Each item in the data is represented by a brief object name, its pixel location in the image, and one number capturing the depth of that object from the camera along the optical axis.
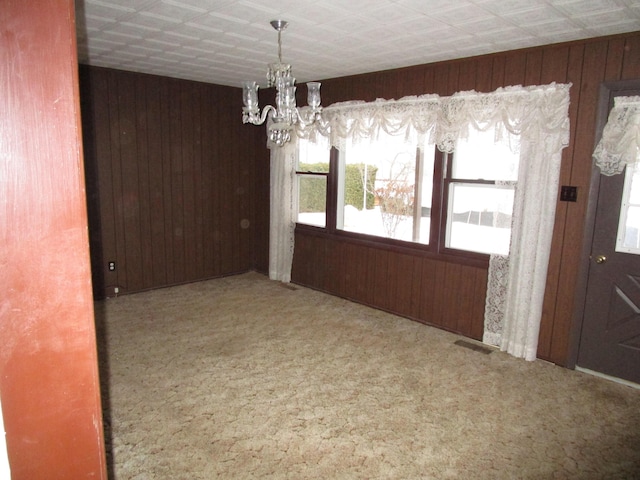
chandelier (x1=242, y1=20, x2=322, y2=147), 2.57
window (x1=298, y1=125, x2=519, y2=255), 3.60
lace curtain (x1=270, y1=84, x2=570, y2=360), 3.18
